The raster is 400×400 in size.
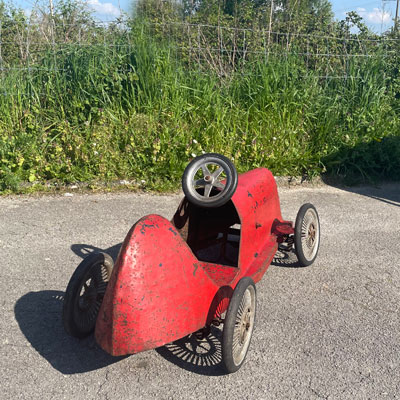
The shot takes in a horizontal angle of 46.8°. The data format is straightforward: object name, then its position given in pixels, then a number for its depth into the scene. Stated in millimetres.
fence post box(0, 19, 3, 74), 6978
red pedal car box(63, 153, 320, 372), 2523
